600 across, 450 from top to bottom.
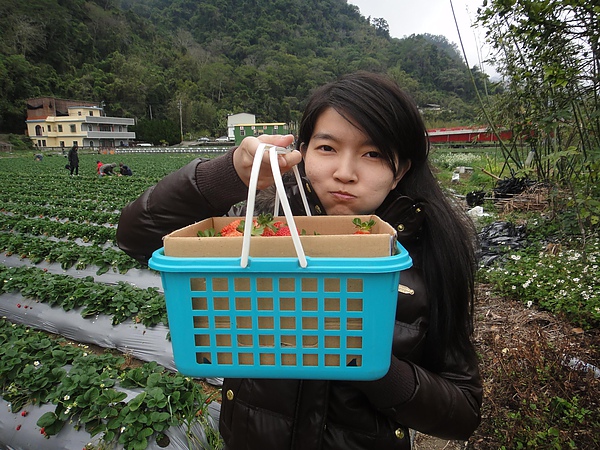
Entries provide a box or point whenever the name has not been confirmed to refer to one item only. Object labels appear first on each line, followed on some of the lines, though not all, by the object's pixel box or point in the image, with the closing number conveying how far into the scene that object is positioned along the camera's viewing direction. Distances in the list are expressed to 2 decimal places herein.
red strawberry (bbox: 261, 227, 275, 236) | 0.95
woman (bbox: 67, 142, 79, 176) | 17.35
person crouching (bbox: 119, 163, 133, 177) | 17.81
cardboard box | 0.77
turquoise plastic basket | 0.77
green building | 42.71
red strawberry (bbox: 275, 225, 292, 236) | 0.97
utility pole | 63.89
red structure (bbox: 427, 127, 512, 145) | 38.31
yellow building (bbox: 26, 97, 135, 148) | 50.53
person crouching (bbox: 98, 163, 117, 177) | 17.70
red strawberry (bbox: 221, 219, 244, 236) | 0.99
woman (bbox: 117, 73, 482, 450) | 1.19
